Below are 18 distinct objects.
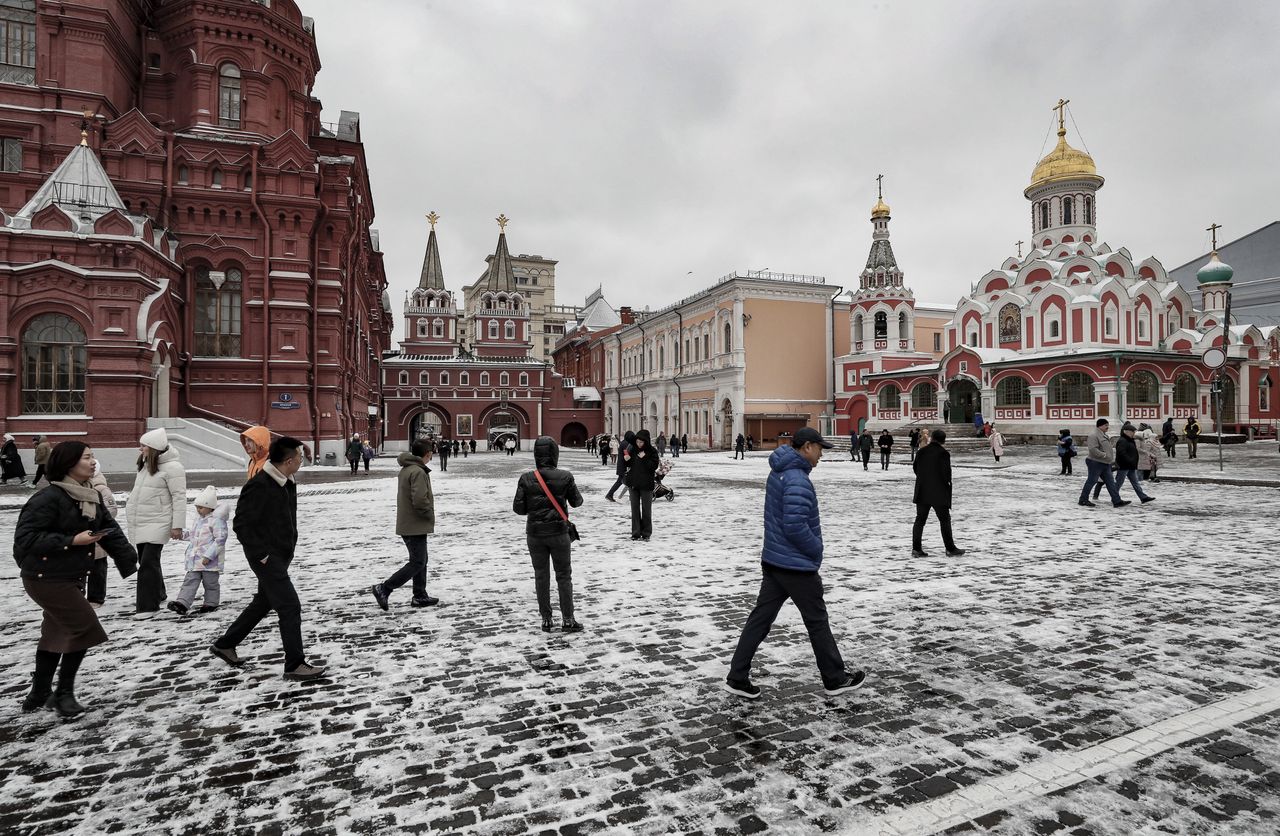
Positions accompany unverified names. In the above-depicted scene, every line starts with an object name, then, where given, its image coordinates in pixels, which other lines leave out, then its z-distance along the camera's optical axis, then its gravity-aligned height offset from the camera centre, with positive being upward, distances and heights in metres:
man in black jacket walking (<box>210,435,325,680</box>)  4.39 -0.72
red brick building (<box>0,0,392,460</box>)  21.64 +7.80
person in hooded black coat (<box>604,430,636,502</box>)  11.08 -0.57
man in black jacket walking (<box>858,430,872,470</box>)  27.12 -0.86
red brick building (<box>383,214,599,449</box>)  59.19 +4.59
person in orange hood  4.85 -0.11
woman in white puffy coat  6.01 -0.71
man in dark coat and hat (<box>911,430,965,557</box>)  8.41 -0.77
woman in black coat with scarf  3.82 -0.77
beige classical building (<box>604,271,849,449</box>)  46.19 +4.98
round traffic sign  18.41 +1.78
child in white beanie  6.07 -1.05
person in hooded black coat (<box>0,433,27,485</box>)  18.60 -0.83
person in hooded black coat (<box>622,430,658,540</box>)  9.83 -0.87
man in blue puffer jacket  4.10 -0.88
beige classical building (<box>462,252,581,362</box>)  113.36 +21.89
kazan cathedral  35.41 +4.40
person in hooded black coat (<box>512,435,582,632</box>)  5.60 -0.90
